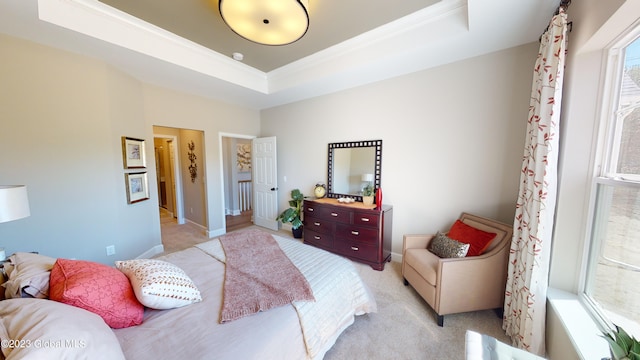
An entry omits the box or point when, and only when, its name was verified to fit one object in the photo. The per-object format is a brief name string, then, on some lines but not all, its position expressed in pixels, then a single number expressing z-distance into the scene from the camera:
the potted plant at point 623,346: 0.70
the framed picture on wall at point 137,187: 2.80
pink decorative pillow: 0.95
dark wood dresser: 2.74
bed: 0.72
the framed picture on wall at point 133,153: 2.72
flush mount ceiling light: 1.58
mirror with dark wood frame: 3.13
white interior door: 4.29
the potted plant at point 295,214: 3.74
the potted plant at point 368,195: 2.98
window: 1.12
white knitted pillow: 1.11
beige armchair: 1.81
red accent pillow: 1.97
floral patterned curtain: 1.42
